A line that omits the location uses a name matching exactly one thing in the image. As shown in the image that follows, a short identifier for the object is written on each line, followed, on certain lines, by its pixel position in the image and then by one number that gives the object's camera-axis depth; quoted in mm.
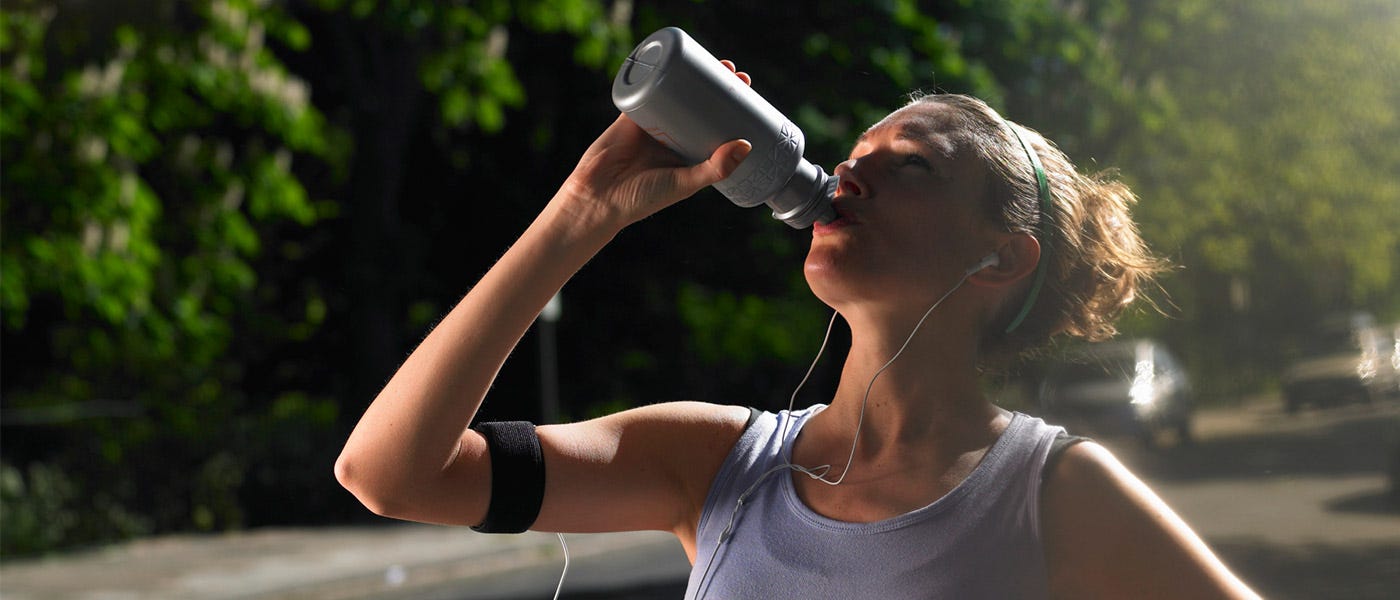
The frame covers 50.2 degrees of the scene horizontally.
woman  1159
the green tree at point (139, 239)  8289
